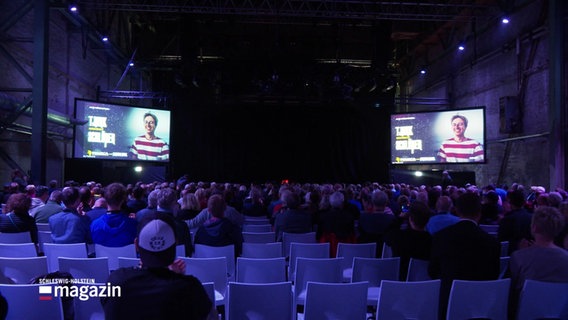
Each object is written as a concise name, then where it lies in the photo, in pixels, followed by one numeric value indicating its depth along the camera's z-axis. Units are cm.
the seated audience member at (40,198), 680
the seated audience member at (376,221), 546
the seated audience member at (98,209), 573
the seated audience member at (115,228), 437
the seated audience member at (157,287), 176
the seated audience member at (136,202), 698
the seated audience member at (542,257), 307
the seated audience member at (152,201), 537
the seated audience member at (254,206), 862
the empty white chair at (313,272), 378
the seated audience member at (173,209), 443
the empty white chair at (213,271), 354
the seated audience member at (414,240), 419
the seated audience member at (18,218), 496
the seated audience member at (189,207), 582
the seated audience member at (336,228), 549
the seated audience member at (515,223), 503
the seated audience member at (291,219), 573
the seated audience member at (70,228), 467
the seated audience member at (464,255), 325
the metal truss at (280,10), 1184
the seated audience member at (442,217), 476
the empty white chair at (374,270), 390
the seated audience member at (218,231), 473
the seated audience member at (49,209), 614
